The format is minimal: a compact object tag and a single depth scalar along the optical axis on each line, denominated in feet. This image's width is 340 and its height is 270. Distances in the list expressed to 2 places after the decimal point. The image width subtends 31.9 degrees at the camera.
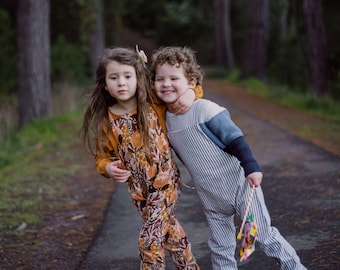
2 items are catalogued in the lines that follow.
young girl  11.47
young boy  11.12
